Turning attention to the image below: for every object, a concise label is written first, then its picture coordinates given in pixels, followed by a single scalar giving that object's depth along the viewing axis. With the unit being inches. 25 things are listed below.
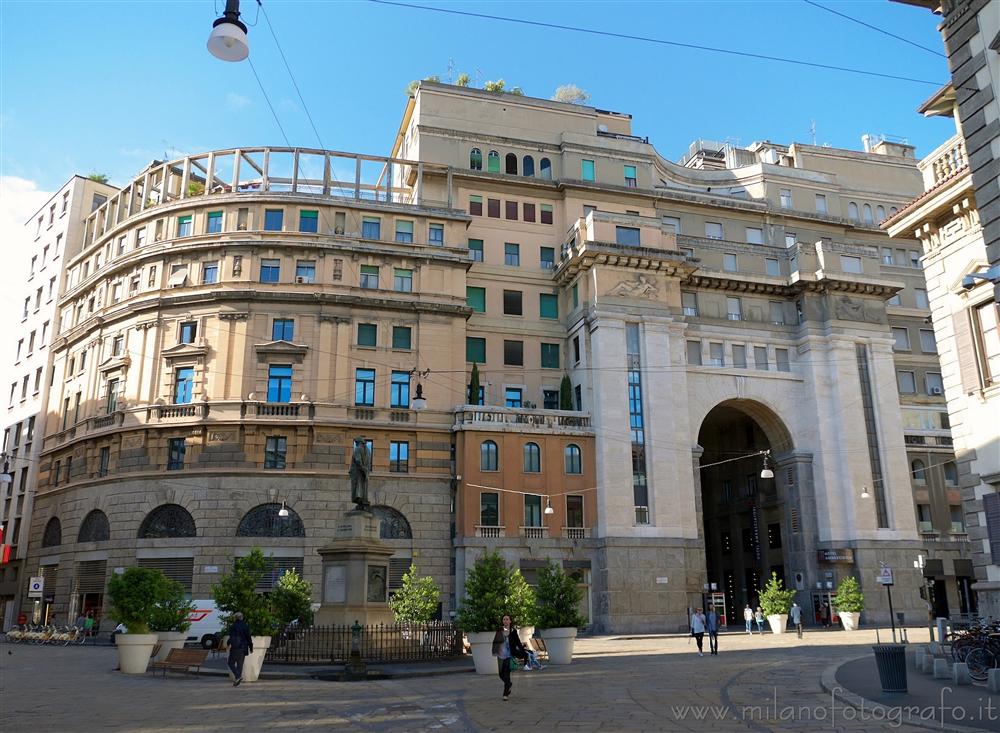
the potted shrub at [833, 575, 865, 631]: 1739.7
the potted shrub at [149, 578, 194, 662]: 944.9
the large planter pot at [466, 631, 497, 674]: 872.3
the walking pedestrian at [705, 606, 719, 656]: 1113.4
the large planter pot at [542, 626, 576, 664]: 983.0
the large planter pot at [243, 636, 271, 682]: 811.4
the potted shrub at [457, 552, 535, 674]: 869.2
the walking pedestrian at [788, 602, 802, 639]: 1680.6
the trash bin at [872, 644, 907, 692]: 597.3
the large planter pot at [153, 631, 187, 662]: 974.4
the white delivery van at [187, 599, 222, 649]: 1380.4
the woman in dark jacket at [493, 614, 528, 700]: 650.2
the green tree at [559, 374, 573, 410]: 1943.9
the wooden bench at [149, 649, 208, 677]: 873.5
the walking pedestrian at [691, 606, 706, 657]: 1144.8
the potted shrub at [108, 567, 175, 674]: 896.3
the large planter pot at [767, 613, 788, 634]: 1668.8
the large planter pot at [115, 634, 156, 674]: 916.6
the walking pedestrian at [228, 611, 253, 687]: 776.3
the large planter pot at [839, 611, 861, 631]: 1752.0
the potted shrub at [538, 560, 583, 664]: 971.3
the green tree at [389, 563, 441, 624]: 1127.6
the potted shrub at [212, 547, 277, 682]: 848.3
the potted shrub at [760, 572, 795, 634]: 1653.5
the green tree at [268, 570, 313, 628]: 1037.2
